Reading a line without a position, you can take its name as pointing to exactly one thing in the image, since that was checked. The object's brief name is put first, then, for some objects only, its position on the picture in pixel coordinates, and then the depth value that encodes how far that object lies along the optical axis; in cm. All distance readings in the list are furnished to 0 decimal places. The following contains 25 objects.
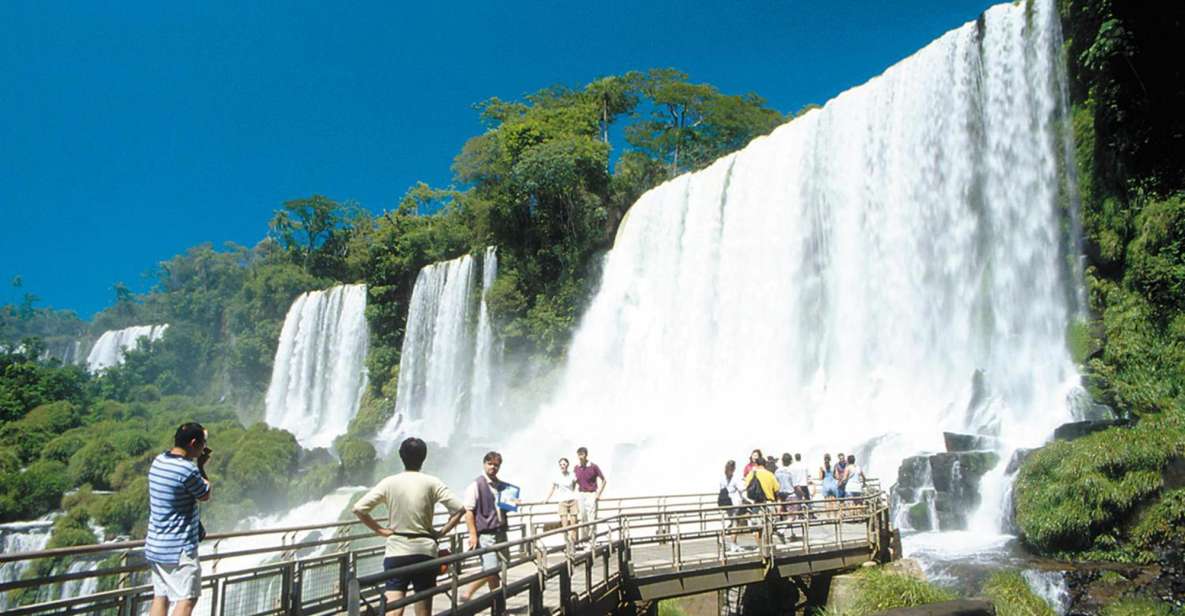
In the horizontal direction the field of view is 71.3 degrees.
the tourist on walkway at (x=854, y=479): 1370
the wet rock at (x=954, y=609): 696
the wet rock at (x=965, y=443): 1541
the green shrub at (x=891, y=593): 995
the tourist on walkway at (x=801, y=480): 1357
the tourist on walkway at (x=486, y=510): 659
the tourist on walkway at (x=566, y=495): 1022
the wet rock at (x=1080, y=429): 1362
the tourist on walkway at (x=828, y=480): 1382
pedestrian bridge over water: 530
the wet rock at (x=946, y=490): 1448
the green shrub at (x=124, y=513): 2839
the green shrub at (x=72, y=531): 2664
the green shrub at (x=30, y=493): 3052
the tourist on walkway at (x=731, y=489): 1238
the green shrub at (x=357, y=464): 3042
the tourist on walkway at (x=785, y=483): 1342
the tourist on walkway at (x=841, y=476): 1364
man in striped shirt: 449
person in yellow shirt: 1180
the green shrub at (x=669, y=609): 1349
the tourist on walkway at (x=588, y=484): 1009
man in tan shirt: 498
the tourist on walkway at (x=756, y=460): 1205
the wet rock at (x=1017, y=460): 1391
